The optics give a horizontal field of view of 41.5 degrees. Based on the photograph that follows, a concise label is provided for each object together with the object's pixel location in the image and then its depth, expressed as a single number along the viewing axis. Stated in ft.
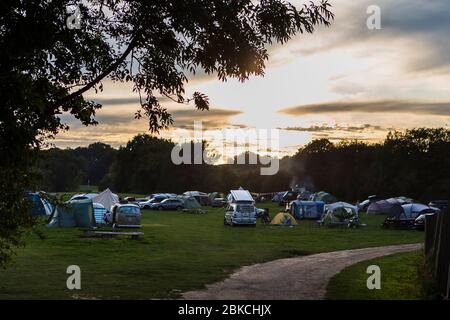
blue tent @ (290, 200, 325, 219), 162.30
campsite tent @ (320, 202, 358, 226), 133.69
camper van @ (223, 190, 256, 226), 127.65
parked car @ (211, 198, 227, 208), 233.55
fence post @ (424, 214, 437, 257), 57.51
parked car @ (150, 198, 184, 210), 201.67
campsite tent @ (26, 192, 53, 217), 134.23
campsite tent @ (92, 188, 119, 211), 161.79
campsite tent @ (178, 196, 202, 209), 196.57
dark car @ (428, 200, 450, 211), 176.17
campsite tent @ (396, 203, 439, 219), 134.14
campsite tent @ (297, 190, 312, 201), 234.29
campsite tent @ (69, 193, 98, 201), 150.92
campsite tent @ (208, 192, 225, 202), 242.78
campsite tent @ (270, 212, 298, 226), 133.18
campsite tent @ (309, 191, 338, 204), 217.15
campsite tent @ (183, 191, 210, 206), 246.47
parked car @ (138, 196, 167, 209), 207.31
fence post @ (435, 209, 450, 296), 41.88
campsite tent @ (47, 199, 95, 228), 114.01
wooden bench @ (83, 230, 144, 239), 93.15
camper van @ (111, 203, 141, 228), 114.42
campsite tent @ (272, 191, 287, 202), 277.01
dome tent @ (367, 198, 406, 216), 193.16
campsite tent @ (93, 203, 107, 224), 132.37
